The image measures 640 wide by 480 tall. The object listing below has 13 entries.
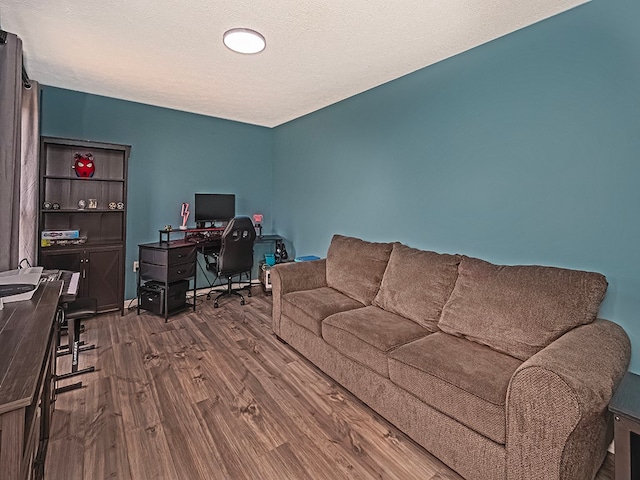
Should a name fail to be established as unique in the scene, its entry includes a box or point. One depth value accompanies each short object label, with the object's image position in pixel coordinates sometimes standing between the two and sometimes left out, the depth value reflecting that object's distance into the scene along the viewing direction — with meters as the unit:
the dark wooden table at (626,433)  1.21
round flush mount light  2.27
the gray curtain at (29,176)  2.81
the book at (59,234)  3.28
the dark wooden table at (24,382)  0.83
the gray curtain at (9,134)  2.13
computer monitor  4.36
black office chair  3.95
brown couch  1.27
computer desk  4.08
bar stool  2.29
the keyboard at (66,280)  1.93
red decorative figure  3.50
